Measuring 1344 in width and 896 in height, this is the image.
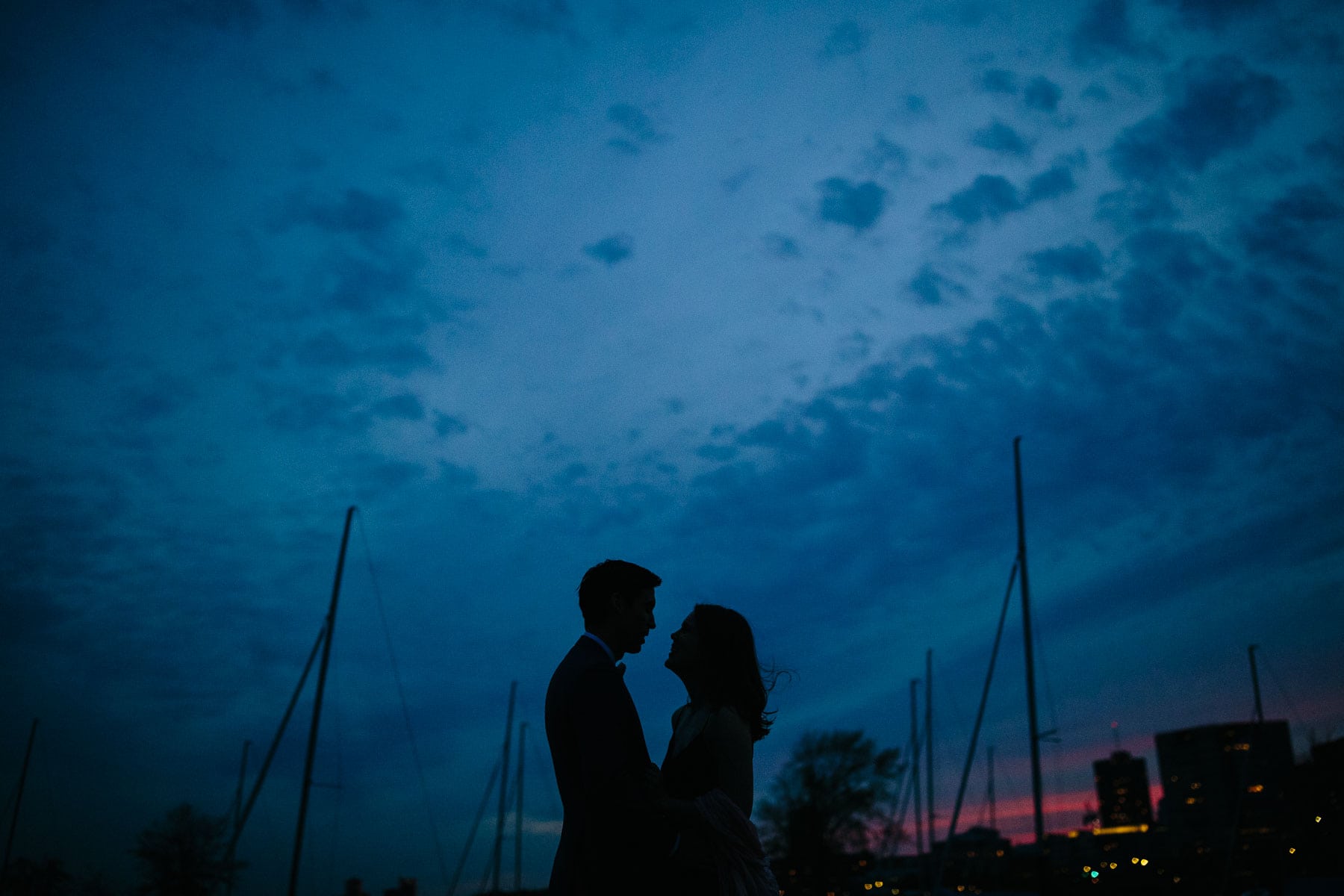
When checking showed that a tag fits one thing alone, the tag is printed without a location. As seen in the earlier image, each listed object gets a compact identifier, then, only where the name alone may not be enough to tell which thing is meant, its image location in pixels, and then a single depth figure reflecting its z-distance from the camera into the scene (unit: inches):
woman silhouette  138.6
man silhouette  129.3
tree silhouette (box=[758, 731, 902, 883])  2101.4
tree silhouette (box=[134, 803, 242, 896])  1859.0
